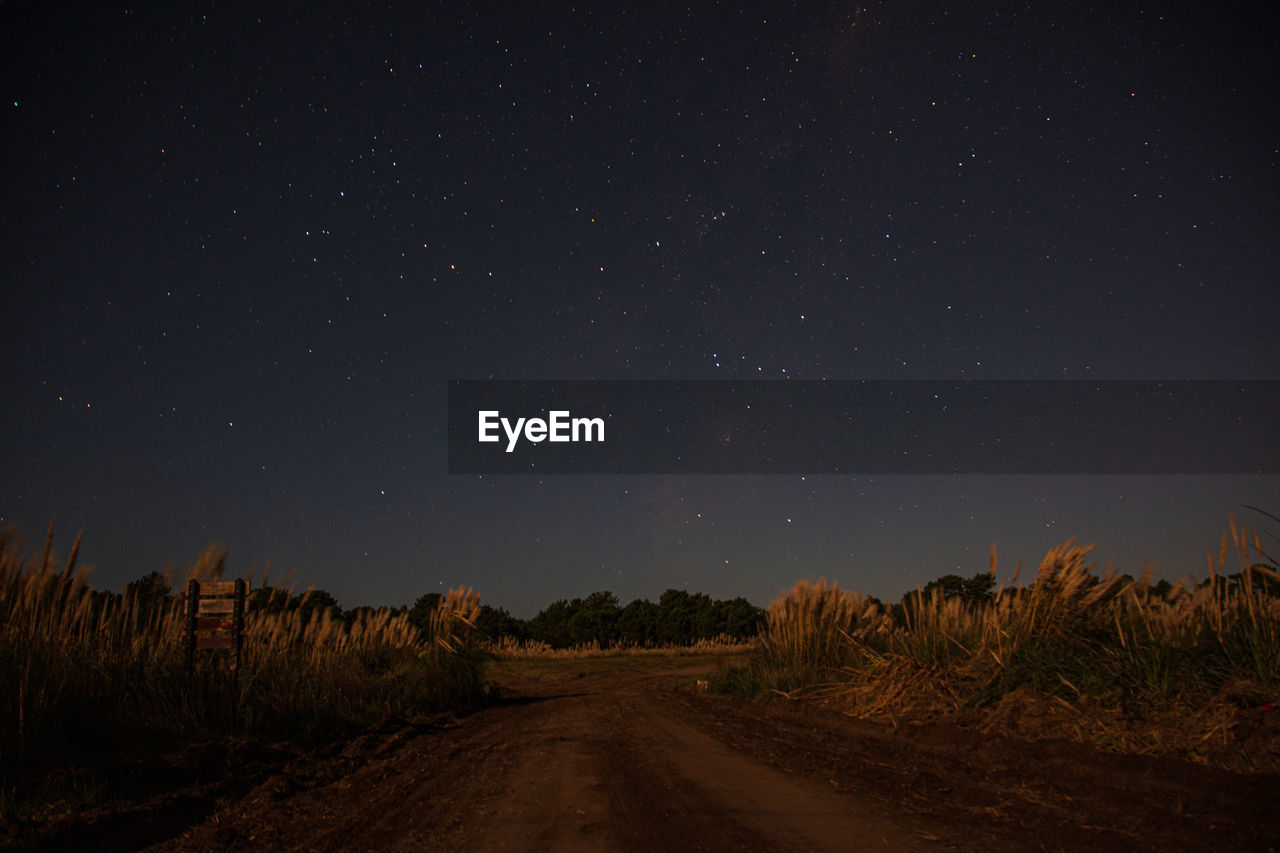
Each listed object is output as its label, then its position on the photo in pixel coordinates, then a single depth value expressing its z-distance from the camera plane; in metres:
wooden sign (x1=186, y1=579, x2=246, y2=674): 9.33
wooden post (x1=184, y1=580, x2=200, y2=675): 9.13
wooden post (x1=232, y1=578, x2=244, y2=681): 9.51
